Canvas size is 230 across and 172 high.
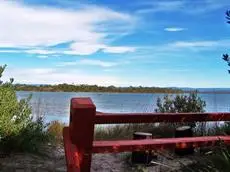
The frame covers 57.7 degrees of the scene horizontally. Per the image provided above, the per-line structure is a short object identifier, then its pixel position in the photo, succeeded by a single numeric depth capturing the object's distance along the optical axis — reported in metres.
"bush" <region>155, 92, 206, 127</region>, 5.41
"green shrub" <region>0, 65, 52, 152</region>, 3.20
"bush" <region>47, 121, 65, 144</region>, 4.31
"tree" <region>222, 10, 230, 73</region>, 1.66
